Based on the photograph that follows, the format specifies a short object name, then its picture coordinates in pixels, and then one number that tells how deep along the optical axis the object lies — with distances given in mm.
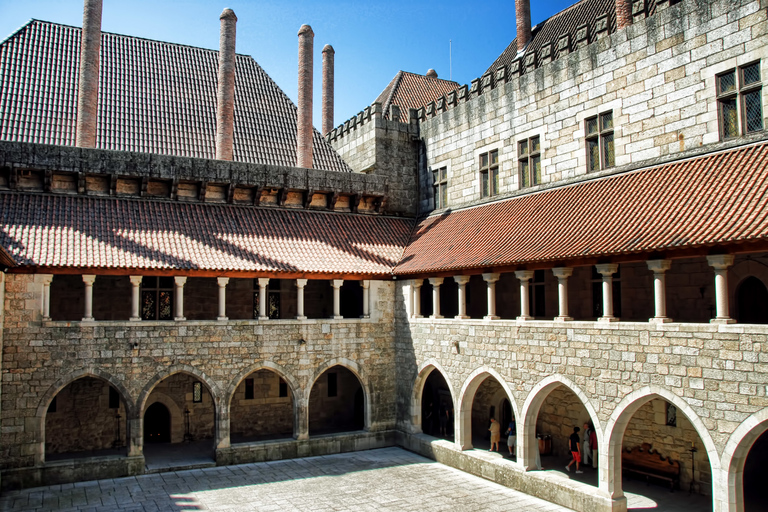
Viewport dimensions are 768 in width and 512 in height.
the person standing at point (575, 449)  14258
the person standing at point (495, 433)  16141
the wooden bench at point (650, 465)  13266
